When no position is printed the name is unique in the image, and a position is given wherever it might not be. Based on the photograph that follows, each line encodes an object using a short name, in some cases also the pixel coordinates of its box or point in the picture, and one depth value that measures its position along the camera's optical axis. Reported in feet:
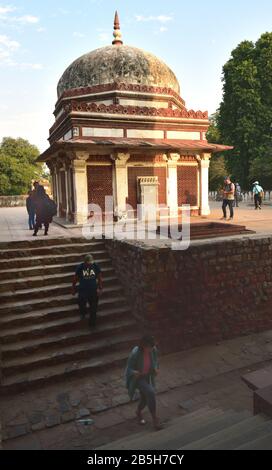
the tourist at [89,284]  22.80
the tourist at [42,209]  31.37
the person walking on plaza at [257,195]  58.65
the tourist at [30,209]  38.06
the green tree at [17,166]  125.08
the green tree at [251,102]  86.63
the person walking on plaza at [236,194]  71.46
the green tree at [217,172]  122.01
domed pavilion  42.16
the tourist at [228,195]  43.04
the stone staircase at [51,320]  20.51
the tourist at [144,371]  15.94
